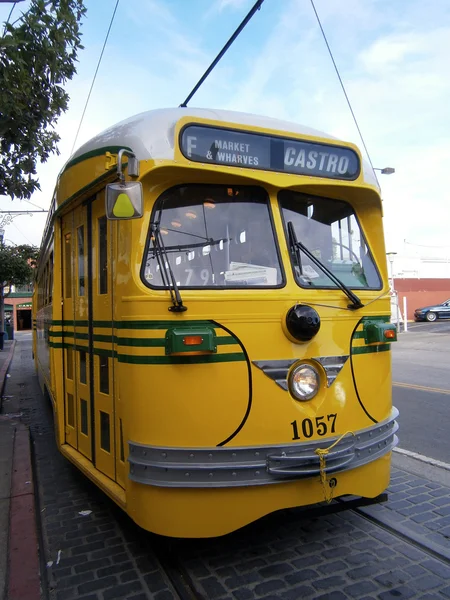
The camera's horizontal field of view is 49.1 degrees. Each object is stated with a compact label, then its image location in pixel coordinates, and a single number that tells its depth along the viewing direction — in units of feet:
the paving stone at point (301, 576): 10.34
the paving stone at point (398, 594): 9.66
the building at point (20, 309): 163.22
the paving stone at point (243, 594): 9.80
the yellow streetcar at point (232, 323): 10.05
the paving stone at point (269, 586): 9.99
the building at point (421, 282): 115.44
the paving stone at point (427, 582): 9.95
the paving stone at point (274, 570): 10.59
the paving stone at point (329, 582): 10.11
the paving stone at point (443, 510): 13.35
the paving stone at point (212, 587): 9.91
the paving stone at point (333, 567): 10.69
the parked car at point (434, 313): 102.01
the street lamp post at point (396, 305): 71.37
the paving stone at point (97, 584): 10.34
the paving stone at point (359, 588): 9.84
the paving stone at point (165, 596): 9.89
